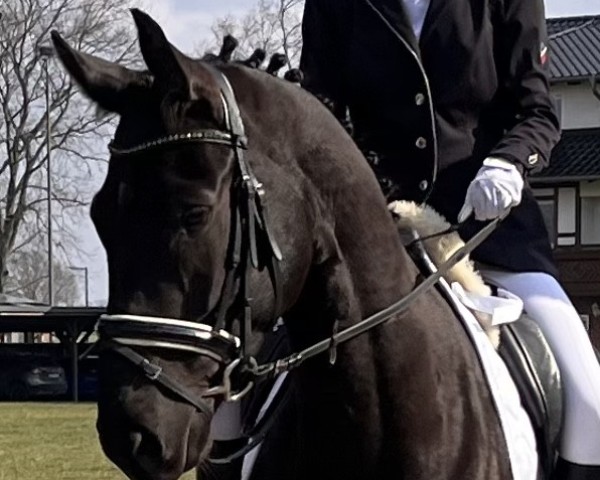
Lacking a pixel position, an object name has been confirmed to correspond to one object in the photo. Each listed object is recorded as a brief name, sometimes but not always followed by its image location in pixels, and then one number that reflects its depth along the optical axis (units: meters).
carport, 44.08
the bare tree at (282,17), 50.11
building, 46.22
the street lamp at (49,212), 48.81
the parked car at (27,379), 43.31
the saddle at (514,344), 4.63
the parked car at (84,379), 42.75
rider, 4.81
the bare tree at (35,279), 71.31
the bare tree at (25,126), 56.25
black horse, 3.57
